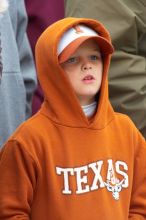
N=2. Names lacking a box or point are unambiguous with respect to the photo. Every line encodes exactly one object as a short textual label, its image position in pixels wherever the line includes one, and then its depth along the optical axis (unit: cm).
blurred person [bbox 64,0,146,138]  592
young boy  418
